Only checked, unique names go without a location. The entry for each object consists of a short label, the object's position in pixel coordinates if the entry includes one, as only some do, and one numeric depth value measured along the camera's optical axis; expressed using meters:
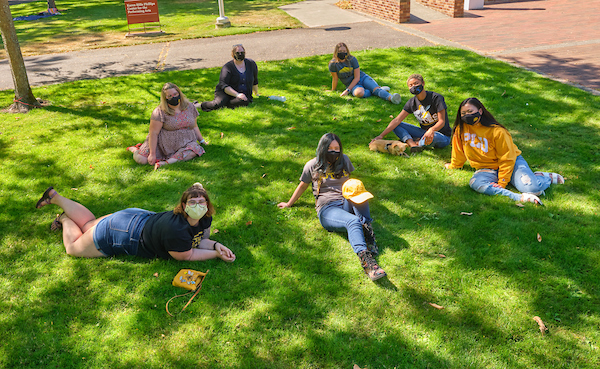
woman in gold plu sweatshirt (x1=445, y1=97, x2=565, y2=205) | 5.98
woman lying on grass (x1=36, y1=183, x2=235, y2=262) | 4.65
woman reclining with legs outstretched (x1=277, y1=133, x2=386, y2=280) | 4.94
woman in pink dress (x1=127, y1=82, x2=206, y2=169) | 7.14
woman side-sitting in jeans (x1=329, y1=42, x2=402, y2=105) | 9.88
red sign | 18.70
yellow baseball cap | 5.09
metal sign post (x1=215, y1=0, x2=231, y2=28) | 18.52
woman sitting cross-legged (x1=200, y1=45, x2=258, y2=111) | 9.53
